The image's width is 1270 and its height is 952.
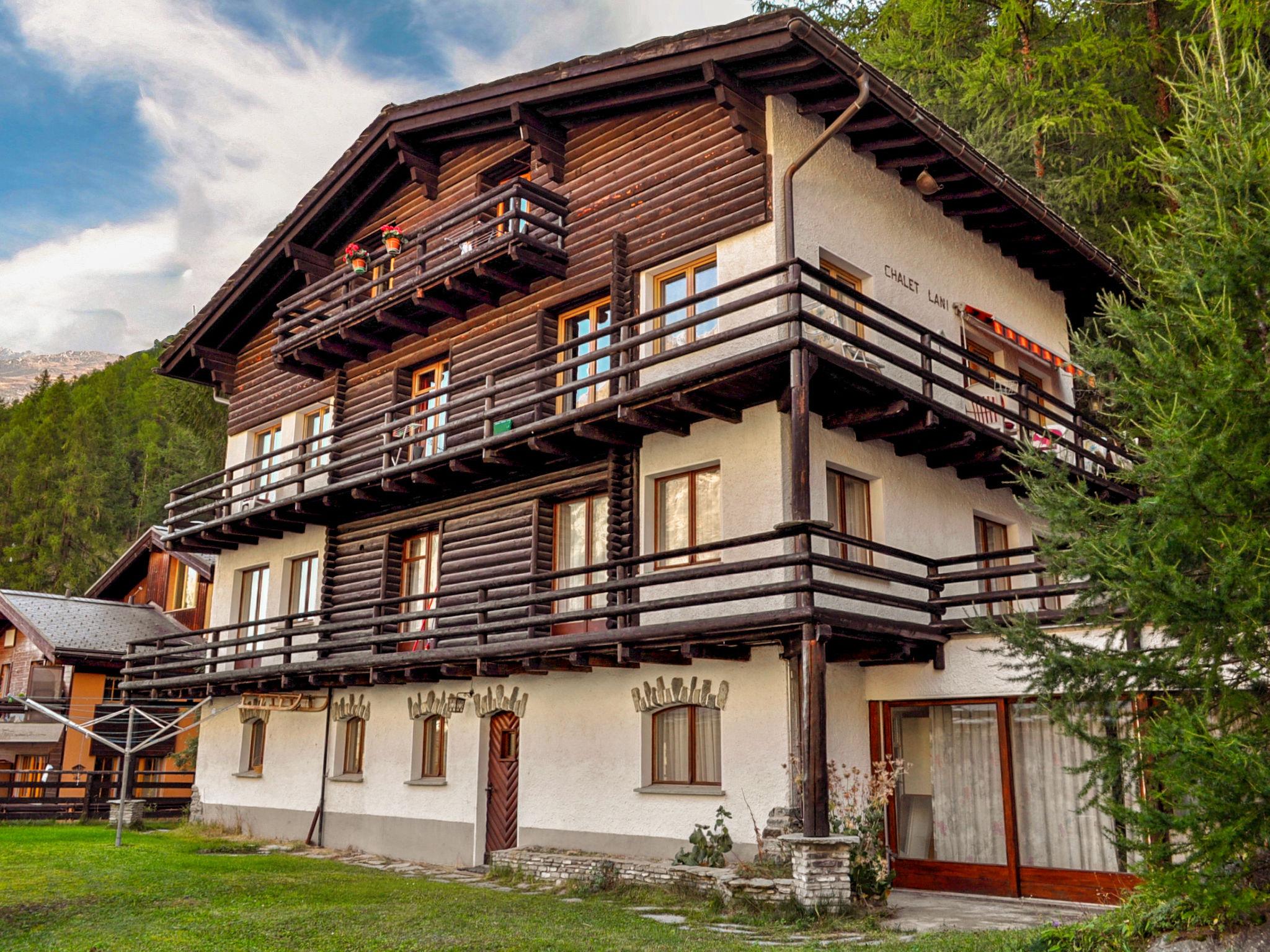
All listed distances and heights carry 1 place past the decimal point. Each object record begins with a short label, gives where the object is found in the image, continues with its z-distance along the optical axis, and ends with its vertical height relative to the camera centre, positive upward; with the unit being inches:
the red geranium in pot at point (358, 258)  793.6 +341.7
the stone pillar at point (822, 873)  441.1 -51.5
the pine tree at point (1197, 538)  278.2 +55.8
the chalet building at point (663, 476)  526.0 +158.0
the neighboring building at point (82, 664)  1163.9 +79.1
